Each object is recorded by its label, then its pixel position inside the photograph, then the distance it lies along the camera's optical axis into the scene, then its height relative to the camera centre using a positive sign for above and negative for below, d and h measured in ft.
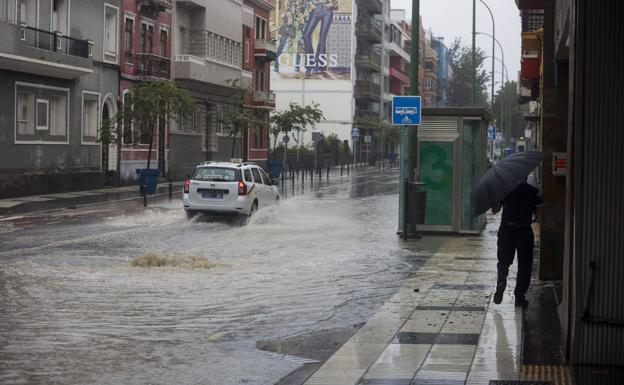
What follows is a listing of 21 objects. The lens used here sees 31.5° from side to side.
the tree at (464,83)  499.51 +30.51
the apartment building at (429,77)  498.69 +31.67
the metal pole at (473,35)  162.77 +17.69
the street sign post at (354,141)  258.65 +1.46
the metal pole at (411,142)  71.20 +0.24
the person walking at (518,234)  39.42 -3.11
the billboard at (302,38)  310.65 +29.91
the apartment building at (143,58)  150.41 +11.74
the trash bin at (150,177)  121.93 -3.94
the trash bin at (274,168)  190.29 -4.24
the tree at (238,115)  184.65 +4.79
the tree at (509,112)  350.43 +12.56
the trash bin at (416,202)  69.10 -3.52
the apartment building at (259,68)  213.46 +15.16
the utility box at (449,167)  74.28 -1.38
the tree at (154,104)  134.92 +4.67
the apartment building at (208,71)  172.14 +11.70
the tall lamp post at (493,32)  221.91 +24.64
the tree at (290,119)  214.90 +4.77
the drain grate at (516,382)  26.00 -5.54
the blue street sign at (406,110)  68.74 +2.20
